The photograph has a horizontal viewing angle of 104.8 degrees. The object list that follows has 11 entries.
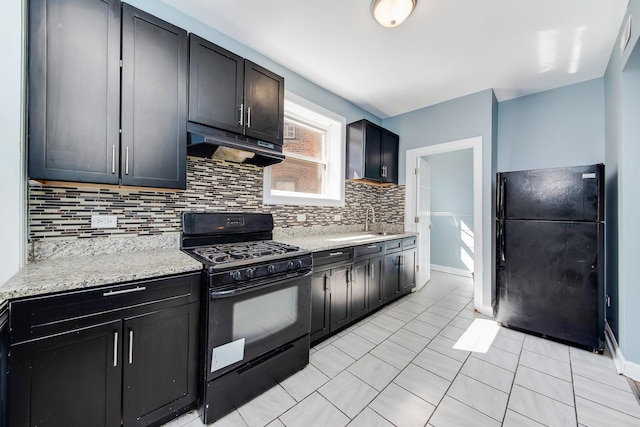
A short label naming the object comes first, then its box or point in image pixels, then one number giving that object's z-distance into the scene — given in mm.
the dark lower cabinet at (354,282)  2201
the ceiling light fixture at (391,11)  1743
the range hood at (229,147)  1755
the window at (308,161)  2797
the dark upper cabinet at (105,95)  1277
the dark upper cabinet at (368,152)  3312
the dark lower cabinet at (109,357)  1013
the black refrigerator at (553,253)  2236
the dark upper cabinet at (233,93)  1789
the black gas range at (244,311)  1440
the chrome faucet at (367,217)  3822
